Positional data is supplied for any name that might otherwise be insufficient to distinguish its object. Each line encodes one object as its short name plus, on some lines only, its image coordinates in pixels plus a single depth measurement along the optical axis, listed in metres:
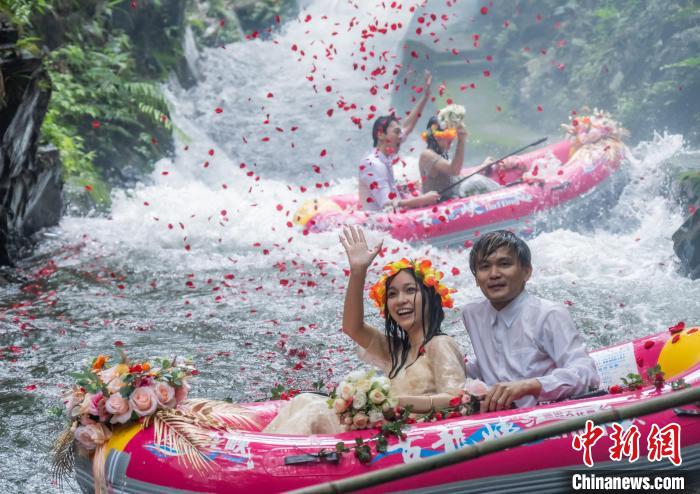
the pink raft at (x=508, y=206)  19.77
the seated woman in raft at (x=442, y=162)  19.31
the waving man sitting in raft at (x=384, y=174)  18.92
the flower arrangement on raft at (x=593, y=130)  22.84
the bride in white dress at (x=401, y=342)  7.84
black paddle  20.25
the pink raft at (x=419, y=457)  7.08
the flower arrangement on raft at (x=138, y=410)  7.44
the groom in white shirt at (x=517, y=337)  7.68
